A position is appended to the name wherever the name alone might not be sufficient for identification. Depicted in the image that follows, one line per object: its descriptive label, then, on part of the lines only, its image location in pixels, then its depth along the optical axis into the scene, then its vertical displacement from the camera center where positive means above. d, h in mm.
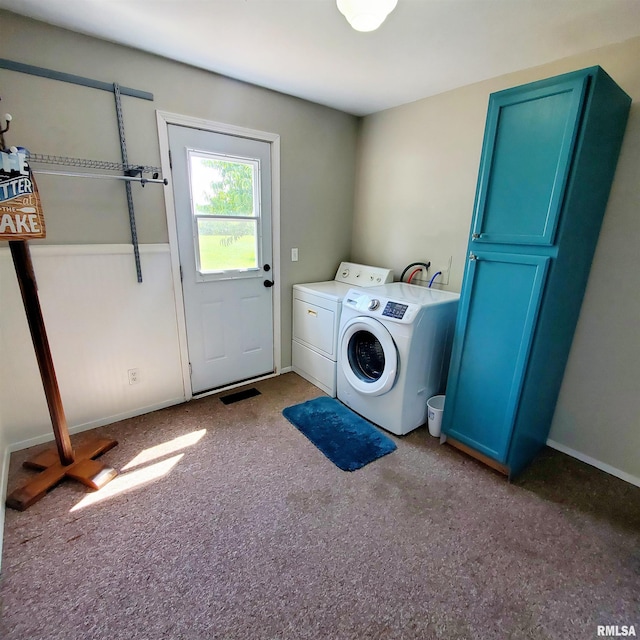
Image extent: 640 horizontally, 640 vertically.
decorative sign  1366 +73
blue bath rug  2047 -1371
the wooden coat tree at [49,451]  1571 -1273
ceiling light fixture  1196 +782
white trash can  2200 -1199
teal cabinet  1479 -89
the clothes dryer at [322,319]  2635 -755
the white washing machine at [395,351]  2076 -809
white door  2305 -195
